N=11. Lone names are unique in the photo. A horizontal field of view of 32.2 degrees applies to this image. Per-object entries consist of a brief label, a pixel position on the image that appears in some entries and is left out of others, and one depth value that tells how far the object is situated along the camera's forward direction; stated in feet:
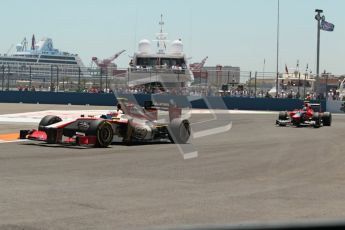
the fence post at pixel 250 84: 150.78
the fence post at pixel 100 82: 156.07
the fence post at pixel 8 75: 160.76
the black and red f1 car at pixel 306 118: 81.46
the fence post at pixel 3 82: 164.86
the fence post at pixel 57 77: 157.85
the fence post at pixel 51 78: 156.37
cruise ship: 374.77
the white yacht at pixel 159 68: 154.30
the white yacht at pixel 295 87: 156.56
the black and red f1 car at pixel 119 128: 46.34
